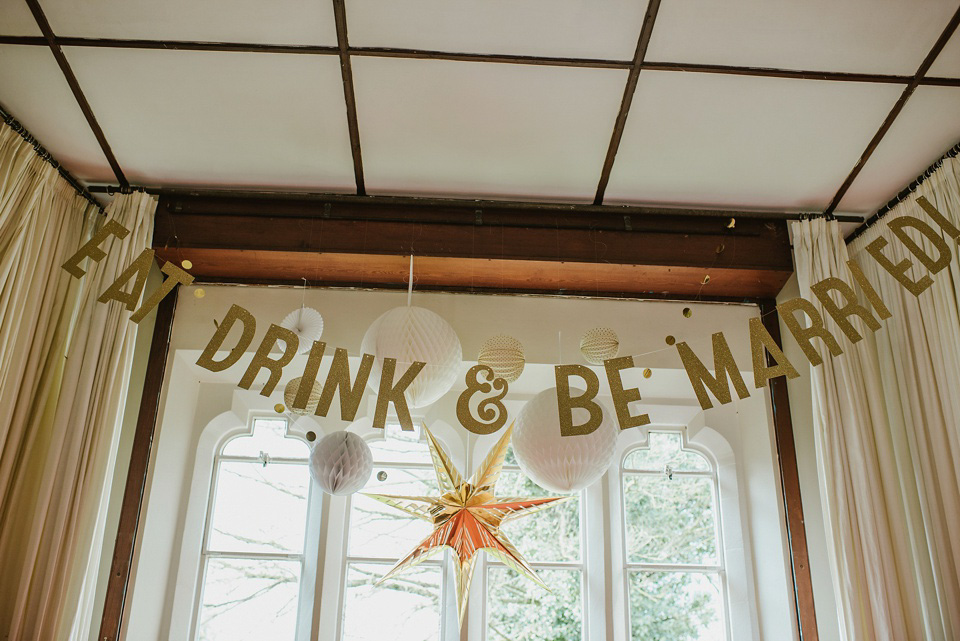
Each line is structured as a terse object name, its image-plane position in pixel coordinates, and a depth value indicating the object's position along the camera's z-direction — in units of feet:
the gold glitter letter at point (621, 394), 8.54
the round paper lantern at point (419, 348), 9.80
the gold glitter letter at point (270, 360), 8.76
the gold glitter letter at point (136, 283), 8.47
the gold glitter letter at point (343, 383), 8.59
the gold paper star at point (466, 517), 10.37
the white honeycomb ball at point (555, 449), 9.52
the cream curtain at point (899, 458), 9.87
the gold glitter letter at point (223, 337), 8.64
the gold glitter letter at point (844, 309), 8.67
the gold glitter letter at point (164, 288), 8.62
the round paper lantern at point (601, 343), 9.87
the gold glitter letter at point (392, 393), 8.73
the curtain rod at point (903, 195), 10.59
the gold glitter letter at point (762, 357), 8.55
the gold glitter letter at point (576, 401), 8.56
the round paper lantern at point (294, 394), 9.96
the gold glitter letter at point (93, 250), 8.35
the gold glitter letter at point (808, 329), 8.61
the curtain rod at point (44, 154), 10.31
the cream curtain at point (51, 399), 9.86
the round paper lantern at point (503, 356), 9.82
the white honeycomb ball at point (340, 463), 10.27
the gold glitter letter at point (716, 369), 8.44
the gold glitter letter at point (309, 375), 8.79
